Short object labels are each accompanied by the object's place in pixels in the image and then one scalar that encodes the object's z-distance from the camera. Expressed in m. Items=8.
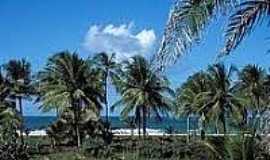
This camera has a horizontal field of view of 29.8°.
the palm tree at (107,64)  54.90
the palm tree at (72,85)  47.24
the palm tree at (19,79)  53.73
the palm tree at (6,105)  48.62
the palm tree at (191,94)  53.63
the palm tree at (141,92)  50.51
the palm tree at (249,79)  52.85
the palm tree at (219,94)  50.95
